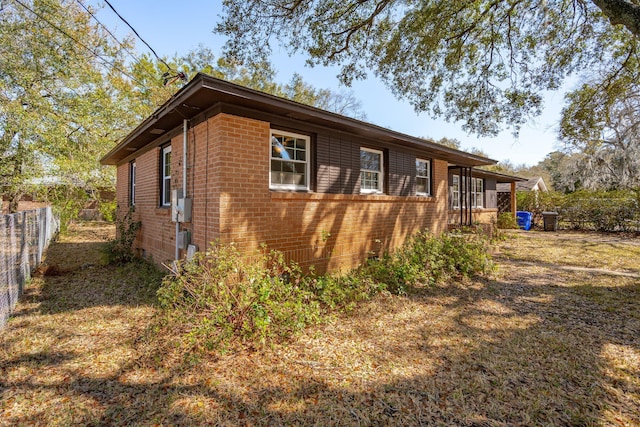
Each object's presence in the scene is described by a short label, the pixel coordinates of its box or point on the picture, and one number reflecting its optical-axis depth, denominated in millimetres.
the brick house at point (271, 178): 4711
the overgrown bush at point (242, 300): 3438
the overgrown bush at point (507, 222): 17953
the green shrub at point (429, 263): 5738
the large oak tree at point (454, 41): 7883
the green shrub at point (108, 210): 19328
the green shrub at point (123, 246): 7910
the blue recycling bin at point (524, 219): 17797
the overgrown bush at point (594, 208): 14952
